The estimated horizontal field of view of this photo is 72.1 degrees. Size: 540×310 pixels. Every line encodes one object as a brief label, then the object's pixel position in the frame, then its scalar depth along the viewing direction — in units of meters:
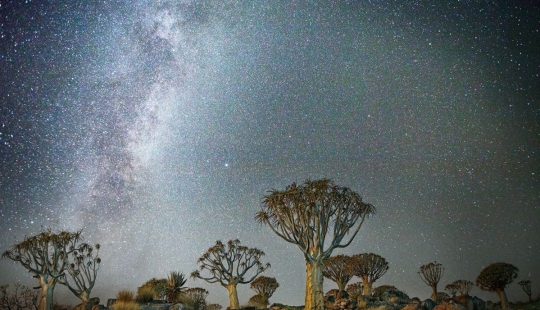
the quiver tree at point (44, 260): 25.48
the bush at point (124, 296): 18.97
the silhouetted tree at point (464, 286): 44.00
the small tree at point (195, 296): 23.92
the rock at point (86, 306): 18.41
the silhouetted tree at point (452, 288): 44.68
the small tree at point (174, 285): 24.58
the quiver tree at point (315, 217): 18.31
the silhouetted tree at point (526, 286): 42.00
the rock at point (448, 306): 17.83
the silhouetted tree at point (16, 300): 36.41
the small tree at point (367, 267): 33.59
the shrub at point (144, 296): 20.52
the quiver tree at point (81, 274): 30.83
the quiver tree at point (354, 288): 38.69
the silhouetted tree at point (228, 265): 29.38
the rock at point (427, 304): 20.08
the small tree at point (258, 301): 32.20
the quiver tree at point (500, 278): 32.62
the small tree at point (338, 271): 34.78
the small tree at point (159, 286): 30.48
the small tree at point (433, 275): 36.59
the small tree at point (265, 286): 36.56
